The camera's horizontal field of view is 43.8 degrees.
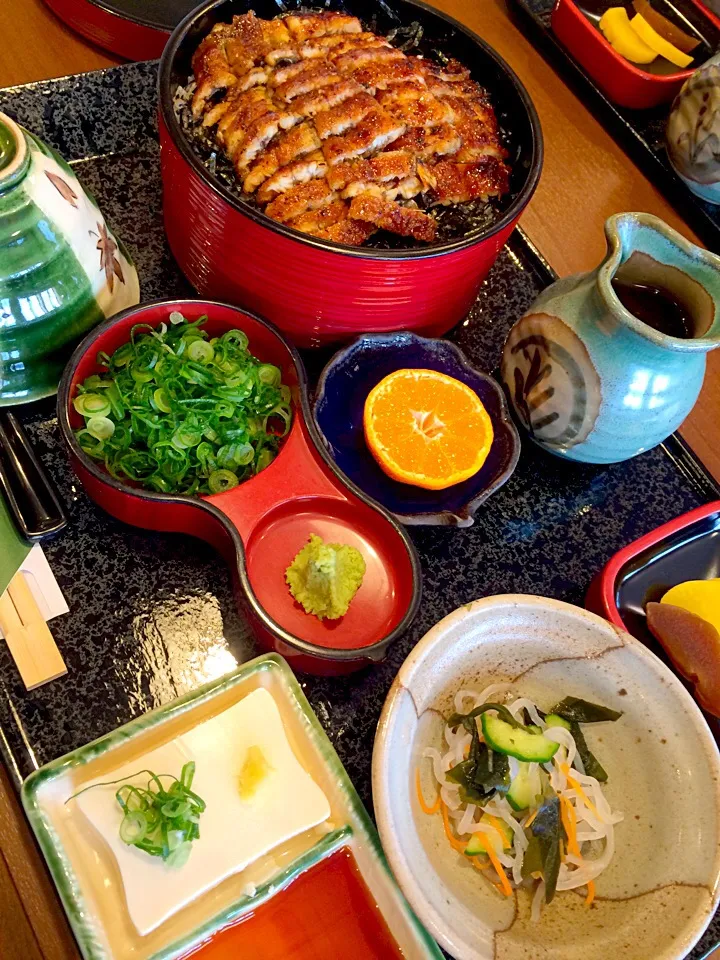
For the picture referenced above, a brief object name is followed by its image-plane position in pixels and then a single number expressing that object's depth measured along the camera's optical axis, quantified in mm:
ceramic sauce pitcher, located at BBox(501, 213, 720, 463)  360
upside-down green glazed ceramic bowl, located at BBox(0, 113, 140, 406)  339
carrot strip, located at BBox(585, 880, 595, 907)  325
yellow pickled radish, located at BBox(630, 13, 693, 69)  573
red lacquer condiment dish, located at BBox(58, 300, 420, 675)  345
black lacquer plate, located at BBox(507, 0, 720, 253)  558
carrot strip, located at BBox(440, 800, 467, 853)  327
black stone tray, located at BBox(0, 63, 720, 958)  346
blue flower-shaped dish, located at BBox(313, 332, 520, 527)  391
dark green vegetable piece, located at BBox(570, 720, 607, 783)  348
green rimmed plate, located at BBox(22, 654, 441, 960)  293
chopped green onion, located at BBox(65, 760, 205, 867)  301
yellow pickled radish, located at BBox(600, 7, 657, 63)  575
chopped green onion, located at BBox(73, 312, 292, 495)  365
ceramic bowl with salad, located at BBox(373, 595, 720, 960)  304
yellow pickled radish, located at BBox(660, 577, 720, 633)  373
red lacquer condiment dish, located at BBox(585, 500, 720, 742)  382
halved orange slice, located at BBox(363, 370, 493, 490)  389
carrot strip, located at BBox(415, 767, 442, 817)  327
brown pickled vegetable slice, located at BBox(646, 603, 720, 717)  361
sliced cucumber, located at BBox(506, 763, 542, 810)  331
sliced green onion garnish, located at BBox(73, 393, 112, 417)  357
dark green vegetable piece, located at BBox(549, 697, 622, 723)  350
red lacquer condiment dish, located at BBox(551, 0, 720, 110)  561
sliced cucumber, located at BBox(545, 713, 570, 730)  351
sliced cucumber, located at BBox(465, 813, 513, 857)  322
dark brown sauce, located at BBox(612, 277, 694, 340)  380
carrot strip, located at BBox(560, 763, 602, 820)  337
